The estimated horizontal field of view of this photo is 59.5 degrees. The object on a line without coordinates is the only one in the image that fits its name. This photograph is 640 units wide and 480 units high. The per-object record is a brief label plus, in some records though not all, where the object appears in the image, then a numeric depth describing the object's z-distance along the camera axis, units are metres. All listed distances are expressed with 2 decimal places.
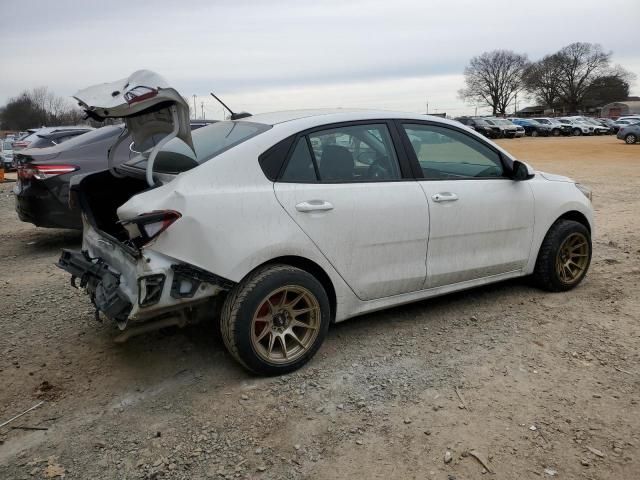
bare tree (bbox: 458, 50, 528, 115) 94.38
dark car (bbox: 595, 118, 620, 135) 49.14
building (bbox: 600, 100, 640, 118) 85.06
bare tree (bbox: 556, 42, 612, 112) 89.00
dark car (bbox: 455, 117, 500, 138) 45.41
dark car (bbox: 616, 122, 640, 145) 31.81
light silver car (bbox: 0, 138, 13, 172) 22.58
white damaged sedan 3.12
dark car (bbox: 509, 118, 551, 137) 50.66
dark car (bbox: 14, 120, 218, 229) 6.40
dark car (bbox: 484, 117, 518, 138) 46.22
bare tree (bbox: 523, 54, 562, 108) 90.06
